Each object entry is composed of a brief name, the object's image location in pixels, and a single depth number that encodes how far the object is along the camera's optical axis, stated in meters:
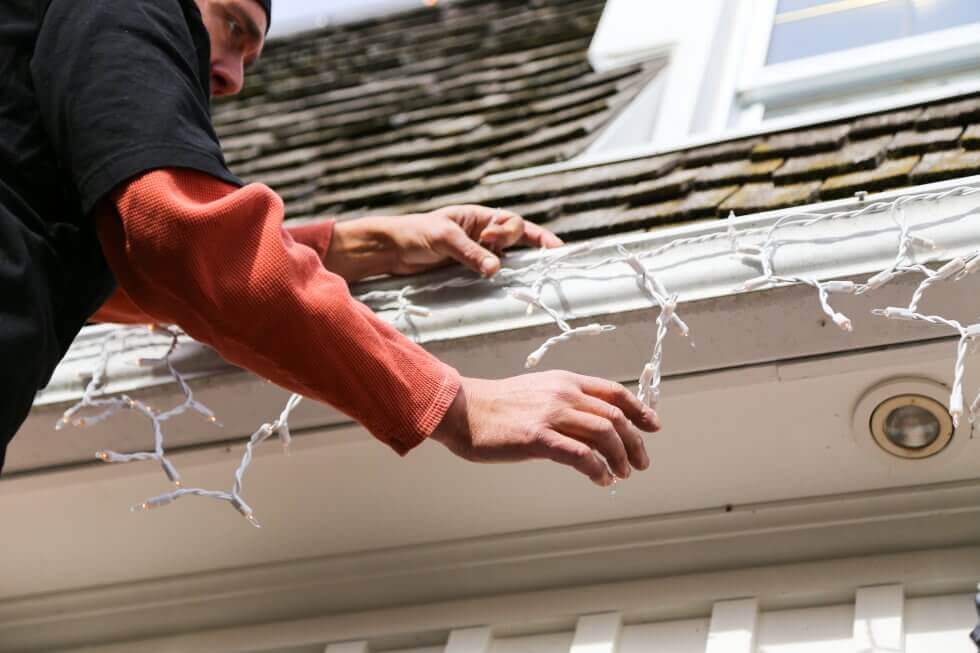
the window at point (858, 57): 3.44
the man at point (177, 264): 1.78
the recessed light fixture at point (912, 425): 2.22
